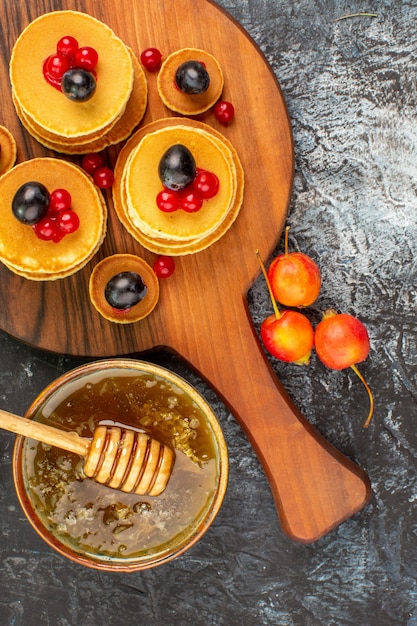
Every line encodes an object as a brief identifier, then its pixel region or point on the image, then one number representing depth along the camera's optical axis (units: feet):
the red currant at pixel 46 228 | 2.80
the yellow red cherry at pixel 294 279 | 2.93
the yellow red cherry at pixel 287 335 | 2.94
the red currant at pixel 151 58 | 2.88
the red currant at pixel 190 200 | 2.82
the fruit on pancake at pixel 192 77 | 2.84
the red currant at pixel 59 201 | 2.82
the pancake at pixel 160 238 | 2.88
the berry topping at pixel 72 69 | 2.77
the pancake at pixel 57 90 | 2.84
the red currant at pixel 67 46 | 2.81
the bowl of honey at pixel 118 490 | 2.86
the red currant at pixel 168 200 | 2.82
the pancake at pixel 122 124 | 2.89
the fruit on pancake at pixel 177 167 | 2.77
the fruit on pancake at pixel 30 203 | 2.76
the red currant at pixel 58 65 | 2.81
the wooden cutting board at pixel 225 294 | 2.91
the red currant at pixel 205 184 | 2.82
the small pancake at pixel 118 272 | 2.89
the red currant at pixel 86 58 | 2.81
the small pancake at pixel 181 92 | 2.89
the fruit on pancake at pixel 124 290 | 2.83
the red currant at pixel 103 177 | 2.89
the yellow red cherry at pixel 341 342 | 2.94
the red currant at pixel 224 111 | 2.89
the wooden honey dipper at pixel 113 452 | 2.79
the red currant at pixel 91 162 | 2.89
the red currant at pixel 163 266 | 2.89
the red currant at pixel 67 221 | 2.81
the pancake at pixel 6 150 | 2.89
